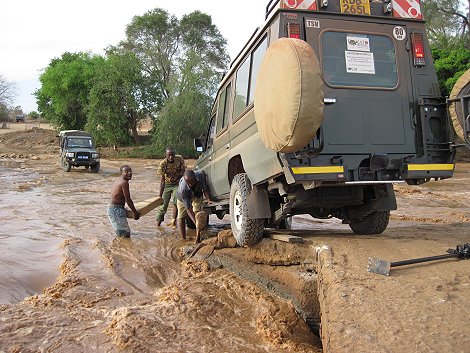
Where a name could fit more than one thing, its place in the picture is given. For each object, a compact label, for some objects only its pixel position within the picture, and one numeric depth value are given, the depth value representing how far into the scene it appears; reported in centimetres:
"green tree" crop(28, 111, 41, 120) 7282
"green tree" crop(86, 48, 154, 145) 3741
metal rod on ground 395
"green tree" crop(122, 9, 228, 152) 3372
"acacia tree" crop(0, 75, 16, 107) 5978
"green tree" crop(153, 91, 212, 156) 3344
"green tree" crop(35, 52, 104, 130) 4238
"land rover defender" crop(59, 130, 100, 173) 2438
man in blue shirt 752
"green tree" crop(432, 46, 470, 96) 2583
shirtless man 829
